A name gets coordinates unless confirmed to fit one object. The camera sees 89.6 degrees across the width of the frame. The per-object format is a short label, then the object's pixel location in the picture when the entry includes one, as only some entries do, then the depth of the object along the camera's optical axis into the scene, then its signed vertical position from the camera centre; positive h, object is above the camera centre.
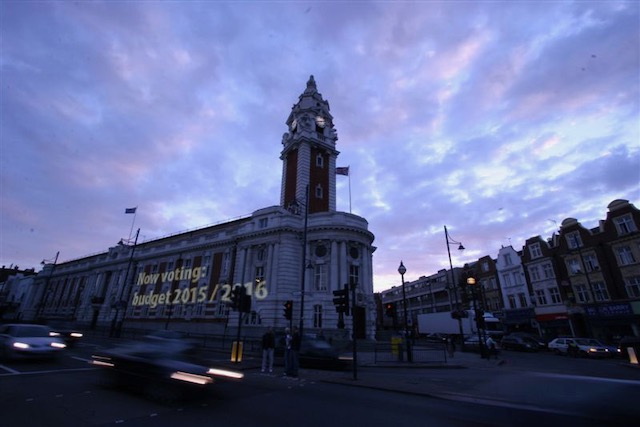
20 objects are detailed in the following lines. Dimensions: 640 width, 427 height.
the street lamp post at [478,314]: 24.28 +1.56
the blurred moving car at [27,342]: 13.13 -0.45
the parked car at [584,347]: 25.28 -0.79
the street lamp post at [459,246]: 33.78 +8.91
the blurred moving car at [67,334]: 22.82 -0.19
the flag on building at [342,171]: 38.66 +18.39
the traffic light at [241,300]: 16.38 +1.60
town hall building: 35.69 +8.61
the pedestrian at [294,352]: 13.48 -0.74
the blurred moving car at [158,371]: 7.76 -0.93
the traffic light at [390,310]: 19.09 +1.42
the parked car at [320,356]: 16.72 -1.08
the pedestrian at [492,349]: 26.57 -1.01
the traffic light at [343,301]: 14.39 +1.40
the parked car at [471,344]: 31.31 -0.78
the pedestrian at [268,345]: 14.62 -0.50
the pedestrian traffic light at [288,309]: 19.12 +1.35
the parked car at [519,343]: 32.62 -0.67
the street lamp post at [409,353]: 20.11 -1.08
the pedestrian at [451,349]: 25.82 -1.07
